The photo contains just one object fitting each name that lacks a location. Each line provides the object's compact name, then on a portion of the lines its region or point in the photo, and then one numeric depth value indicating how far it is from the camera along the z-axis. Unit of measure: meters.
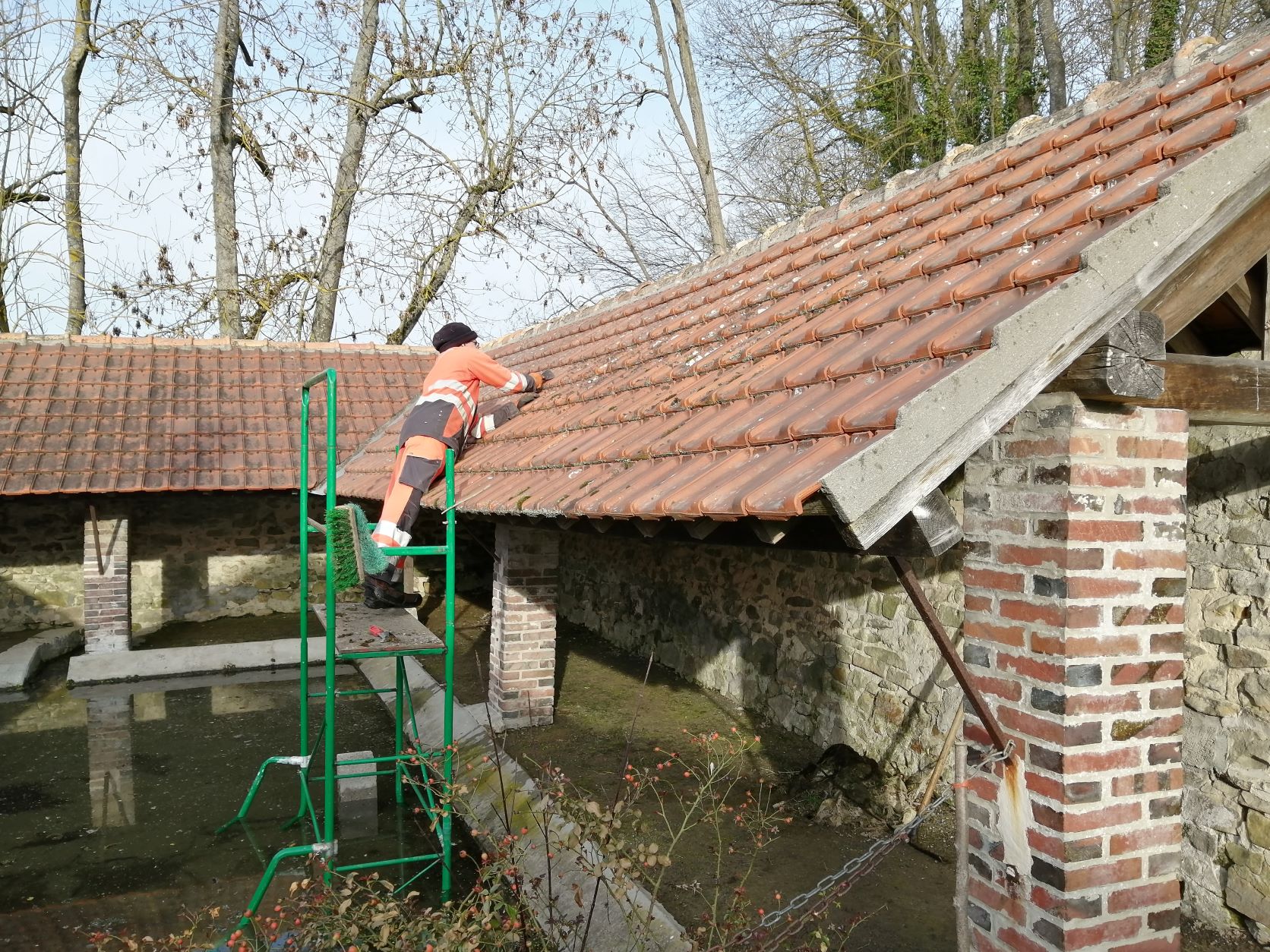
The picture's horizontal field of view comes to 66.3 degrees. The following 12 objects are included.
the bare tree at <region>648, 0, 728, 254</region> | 16.59
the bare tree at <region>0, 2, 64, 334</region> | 16.72
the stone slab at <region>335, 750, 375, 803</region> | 6.81
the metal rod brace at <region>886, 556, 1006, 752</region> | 2.91
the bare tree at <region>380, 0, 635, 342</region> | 18.23
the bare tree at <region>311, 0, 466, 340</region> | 17.77
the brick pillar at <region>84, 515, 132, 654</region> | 11.05
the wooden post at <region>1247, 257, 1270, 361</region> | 3.28
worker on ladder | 6.54
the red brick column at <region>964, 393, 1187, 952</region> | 2.76
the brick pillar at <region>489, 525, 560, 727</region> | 7.19
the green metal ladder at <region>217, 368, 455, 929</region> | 5.18
